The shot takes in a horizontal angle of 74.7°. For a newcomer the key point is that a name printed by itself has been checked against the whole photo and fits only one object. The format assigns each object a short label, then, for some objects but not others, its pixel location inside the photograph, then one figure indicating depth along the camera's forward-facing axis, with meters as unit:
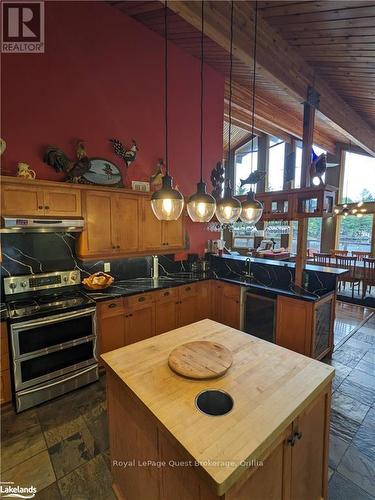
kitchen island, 0.96
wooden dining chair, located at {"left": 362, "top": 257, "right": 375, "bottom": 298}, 5.12
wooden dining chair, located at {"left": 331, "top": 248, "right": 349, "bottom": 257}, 6.56
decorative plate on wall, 2.99
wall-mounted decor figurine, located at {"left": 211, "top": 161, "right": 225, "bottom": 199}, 2.13
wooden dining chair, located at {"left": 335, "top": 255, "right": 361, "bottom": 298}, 5.36
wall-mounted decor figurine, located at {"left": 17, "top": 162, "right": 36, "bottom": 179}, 2.48
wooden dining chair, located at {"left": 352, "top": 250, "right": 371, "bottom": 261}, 6.62
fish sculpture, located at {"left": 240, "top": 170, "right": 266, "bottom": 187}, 2.07
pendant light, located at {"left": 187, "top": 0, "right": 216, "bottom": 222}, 1.56
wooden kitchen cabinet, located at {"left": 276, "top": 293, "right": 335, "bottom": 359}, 2.83
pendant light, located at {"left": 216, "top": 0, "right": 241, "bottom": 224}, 1.67
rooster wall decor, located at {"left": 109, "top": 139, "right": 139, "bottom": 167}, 3.28
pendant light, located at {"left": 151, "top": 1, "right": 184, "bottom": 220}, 1.47
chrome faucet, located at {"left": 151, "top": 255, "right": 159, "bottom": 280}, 3.75
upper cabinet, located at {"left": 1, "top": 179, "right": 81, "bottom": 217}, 2.33
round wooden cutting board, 1.38
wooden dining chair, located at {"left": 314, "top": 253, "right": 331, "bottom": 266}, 5.96
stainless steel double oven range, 2.26
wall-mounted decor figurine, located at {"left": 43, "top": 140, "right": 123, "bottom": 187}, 2.74
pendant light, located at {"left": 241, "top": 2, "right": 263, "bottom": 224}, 1.80
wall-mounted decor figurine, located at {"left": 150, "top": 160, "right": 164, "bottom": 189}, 3.61
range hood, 2.29
